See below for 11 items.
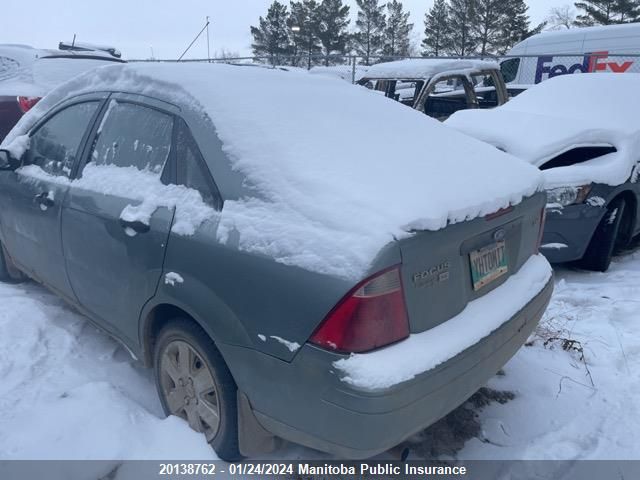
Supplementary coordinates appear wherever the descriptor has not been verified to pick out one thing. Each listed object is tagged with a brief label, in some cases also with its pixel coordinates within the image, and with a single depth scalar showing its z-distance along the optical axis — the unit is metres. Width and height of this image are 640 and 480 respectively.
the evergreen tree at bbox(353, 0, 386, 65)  46.91
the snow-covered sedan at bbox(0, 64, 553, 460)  1.79
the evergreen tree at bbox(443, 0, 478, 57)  40.44
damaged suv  7.16
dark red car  6.59
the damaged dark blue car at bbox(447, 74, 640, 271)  4.18
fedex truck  12.84
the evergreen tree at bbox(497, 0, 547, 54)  39.19
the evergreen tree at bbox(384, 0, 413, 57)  47.25
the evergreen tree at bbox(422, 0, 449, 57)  42.53
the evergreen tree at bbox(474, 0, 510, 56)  39.34
